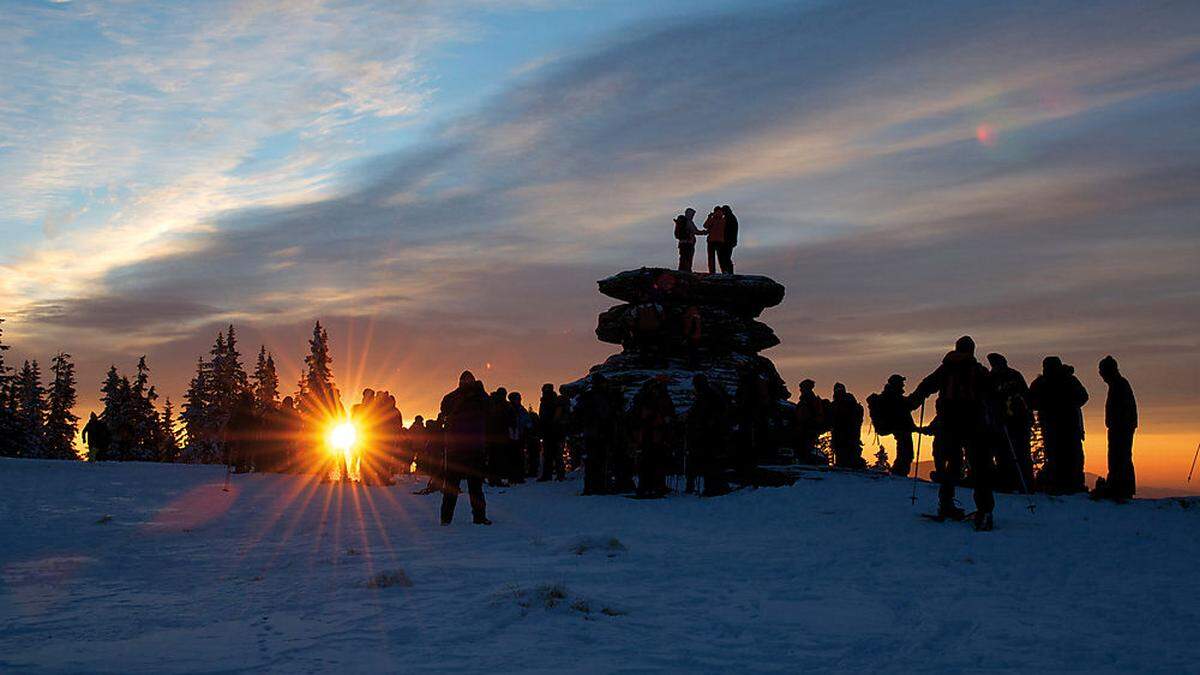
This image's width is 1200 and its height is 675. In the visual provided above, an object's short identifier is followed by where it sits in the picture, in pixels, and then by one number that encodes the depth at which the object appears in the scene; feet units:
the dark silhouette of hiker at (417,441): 90.61
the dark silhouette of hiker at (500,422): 54.39
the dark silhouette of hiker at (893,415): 68.74
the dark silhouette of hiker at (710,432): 67.82
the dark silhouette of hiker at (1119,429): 54.70
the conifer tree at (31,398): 199.04
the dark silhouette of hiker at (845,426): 81.15
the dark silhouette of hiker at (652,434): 68.95
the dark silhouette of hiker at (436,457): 54.70
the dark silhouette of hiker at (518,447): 83.34
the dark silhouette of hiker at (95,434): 102.37
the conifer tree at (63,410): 220.02
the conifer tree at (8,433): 132.16
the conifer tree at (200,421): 203.92
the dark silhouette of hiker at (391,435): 83.56
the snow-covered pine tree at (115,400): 211.41
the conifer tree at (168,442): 232.53
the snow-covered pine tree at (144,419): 212.02
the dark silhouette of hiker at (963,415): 43.91
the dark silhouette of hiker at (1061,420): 57.77
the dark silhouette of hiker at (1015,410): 58.39
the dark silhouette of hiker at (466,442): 49.73
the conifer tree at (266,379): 231.50
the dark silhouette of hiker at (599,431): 73.36
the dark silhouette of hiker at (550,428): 86.58
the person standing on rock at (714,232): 116.57
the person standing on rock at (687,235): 115.44
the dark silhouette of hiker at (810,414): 83.20
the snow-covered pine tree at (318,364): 214.90
